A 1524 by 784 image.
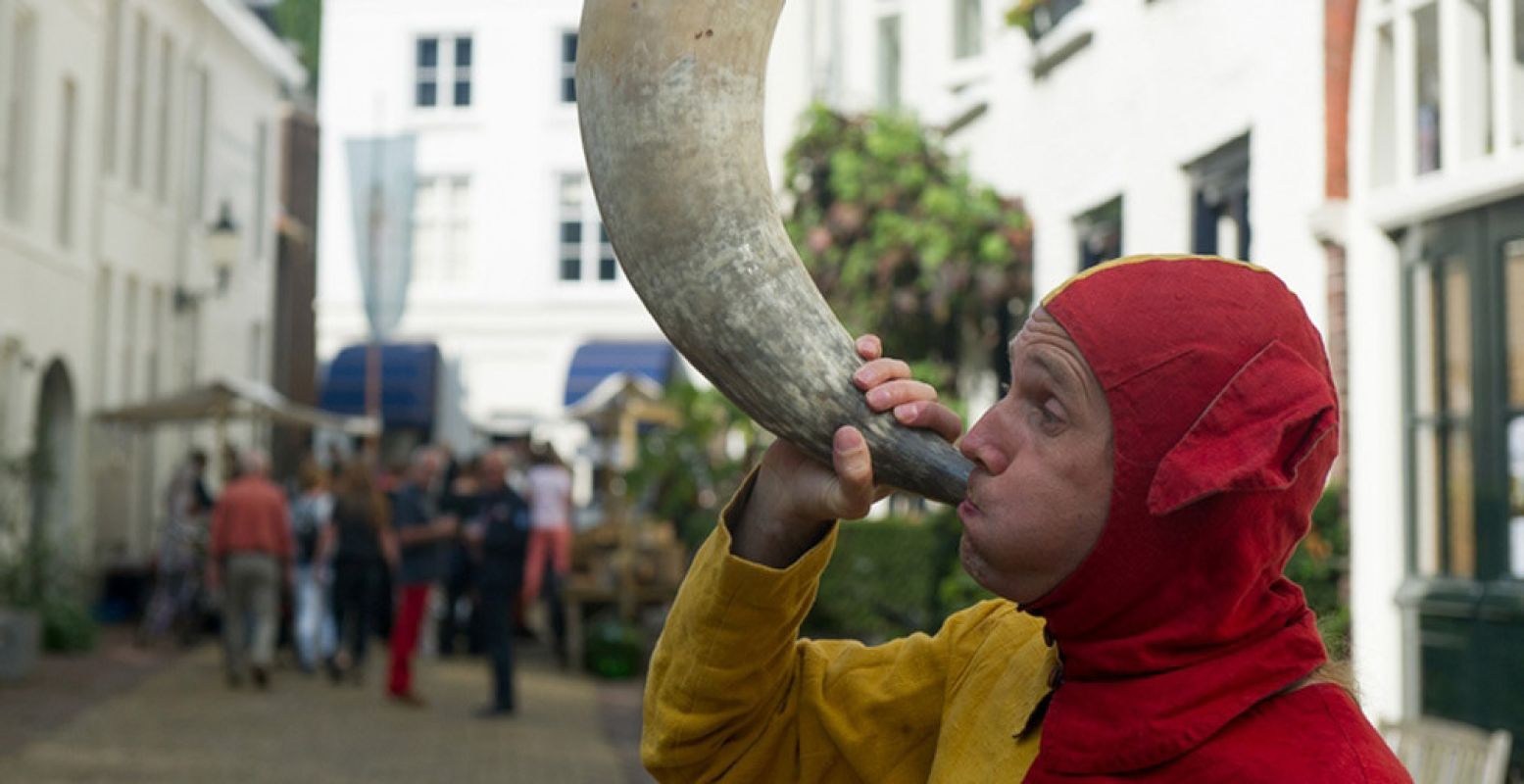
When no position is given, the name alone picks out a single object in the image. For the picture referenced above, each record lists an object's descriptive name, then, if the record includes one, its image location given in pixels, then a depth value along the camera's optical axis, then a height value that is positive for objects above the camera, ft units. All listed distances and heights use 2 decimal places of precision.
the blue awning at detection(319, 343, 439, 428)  119.03 +5.08
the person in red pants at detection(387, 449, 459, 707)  46.57 -2.01
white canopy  69.31 +2.13
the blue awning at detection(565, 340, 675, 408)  118.11 +6.35
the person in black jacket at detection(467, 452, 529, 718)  44.52 -1.82
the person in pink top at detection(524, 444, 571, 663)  56.75 -0.68
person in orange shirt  49.85 -1.80
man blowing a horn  5.61 -0.08
